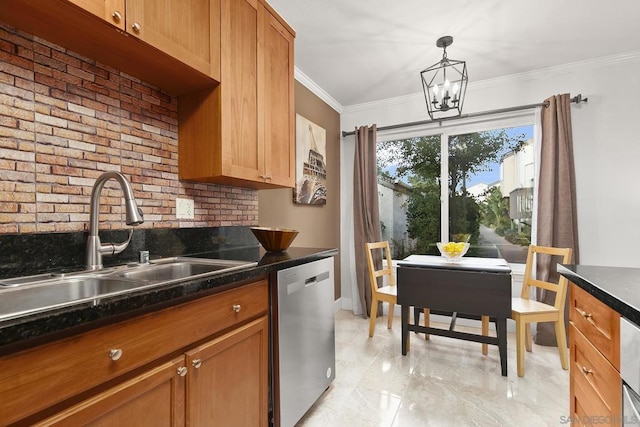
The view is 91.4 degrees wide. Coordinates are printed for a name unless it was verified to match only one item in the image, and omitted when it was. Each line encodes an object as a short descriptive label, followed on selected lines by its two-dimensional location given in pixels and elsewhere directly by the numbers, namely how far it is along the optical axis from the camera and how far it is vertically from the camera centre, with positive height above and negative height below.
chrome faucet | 1.15 -0.02
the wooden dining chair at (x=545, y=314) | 2.23 -0.76
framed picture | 2.99 +0.49
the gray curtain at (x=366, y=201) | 3.59 +0.12
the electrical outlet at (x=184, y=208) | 1.79 +0.02
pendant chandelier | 2.06 +1.03
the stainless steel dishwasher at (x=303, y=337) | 1.51 -0.68
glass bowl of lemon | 2.59 -0.33
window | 3.19 +0.22
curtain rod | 2.80 +0.98
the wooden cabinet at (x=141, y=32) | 1.08 +0.69
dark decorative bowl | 1.90 -0.16
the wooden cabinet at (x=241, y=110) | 1.66 +0.59
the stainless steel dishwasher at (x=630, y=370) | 0.77 -0.41
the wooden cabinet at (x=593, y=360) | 0.90 -0.51
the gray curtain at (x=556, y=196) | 2.77 +0.13
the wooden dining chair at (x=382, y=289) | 2.84 -0.74
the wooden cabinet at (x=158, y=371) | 0.69 -0.46
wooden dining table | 2.21 -0.60
